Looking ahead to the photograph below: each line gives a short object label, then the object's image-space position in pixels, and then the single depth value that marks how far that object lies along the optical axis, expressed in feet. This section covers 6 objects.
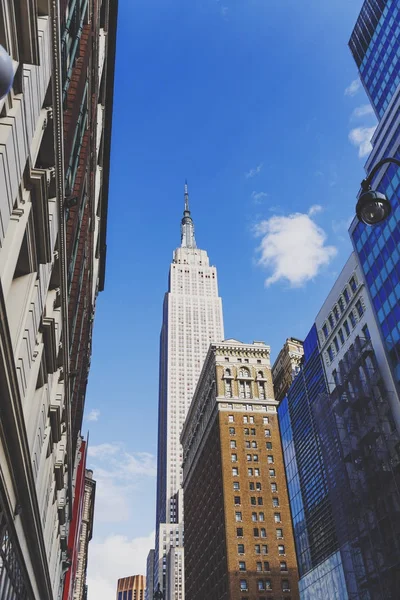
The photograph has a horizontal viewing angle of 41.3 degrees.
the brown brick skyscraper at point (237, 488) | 260.42
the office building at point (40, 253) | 44.04
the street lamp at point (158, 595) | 109.91
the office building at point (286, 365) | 364.38
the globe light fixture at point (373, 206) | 37.01
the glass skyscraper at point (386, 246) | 156.04
